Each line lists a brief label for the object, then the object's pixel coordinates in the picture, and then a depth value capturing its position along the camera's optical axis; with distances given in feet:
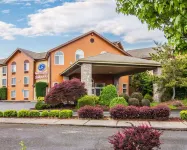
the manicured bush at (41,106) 54.88
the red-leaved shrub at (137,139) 13.54
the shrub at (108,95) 55.28
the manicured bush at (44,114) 39.19
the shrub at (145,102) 53.48
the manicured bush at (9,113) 39.84
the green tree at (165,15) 8.85
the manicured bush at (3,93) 105.52
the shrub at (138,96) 59.54
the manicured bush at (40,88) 91.12
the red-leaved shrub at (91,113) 36.89
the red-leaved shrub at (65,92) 53.19
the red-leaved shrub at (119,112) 36.02
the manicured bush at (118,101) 46.24
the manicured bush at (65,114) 37.95
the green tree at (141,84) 85.20
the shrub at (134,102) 53.26
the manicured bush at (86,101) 51.75
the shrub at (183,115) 36.06
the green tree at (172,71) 64.81
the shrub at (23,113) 38.94
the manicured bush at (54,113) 38.65
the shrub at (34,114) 38.97
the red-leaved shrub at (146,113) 35.88
